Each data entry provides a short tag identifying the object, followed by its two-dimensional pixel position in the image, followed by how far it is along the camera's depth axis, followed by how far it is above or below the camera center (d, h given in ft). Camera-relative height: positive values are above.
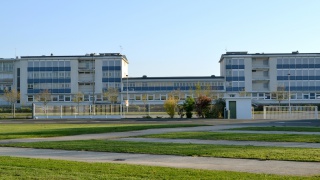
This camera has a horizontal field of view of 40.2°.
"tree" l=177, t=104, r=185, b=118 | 194.39 -4.67
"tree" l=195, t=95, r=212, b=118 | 187.93 -1.94
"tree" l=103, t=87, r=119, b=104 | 298.06 +4.52
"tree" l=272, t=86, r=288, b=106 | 292.40 +4.36
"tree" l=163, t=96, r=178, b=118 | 197.88 -2.50
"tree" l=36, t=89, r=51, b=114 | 293.76 +3.10
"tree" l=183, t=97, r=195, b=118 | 191.11 -2.41
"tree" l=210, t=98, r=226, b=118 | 184.96 -3.63
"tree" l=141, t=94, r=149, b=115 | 315.84 +1.86
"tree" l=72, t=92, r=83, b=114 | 300.77 +1.85
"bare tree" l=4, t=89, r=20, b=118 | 279.08 +2.98
